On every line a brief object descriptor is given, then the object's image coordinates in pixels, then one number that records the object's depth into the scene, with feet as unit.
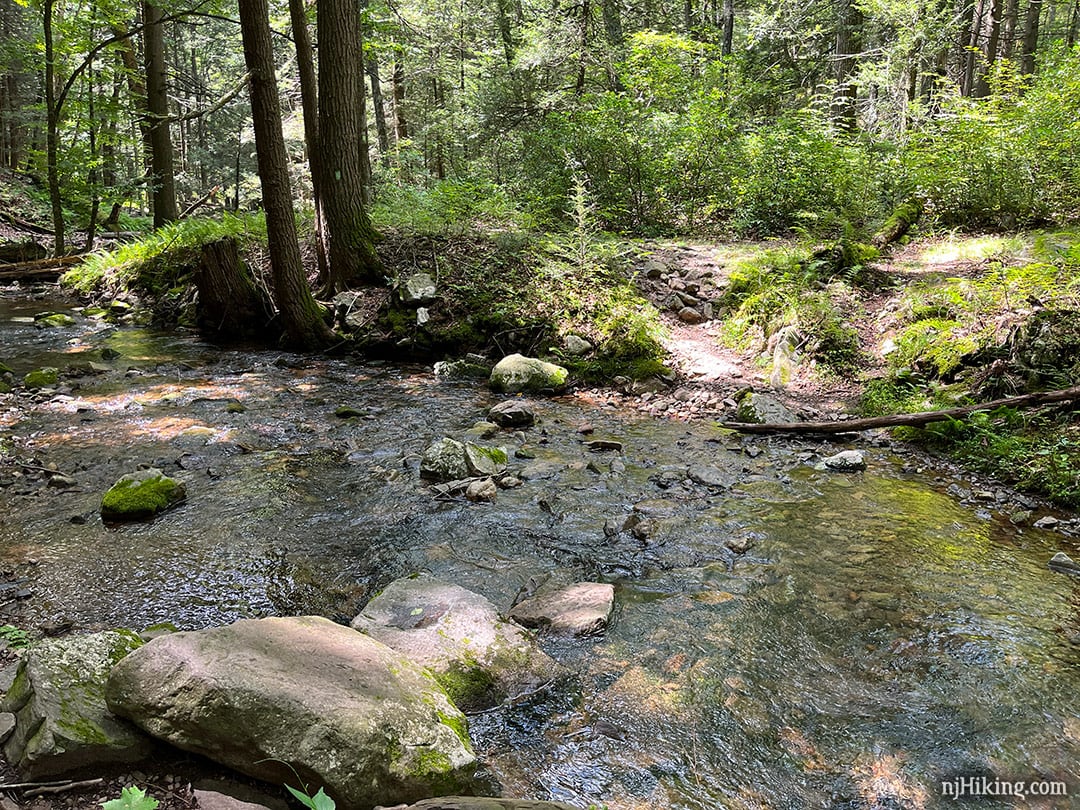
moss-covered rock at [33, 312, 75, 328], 36.45
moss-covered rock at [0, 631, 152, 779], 6.63
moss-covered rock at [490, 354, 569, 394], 26.94
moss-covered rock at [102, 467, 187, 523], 15.17
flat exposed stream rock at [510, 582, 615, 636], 11.57
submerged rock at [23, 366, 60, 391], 24.96
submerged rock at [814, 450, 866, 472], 18.70
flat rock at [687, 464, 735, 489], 18.03
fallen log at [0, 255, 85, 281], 47.96
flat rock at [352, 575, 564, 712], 9.83
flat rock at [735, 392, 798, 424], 22.41
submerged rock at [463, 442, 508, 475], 18.57
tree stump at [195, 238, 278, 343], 32.27
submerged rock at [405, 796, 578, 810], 6.30
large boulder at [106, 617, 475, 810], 6.94
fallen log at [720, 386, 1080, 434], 18.19
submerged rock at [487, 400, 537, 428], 22.95
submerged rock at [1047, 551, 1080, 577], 13.05
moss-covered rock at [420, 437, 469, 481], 18.28
